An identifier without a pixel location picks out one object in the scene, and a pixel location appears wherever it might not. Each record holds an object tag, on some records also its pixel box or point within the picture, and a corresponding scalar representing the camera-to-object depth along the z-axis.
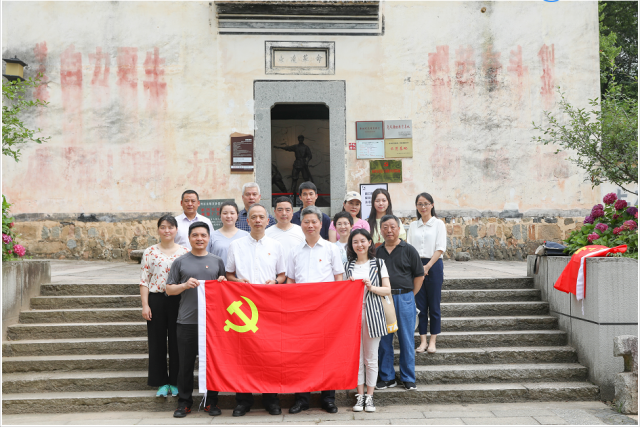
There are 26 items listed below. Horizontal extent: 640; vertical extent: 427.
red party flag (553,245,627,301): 5.50
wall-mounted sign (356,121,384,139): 10.80
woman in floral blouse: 4.95
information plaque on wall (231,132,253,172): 10.70
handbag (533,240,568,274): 6.29
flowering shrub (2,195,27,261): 6.28
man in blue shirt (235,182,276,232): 5.58
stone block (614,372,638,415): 4.75
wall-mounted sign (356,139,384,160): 10.79
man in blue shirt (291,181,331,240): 5.63
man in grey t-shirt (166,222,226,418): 4.80
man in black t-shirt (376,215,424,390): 5.08
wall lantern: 10.23
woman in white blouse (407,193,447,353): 5.62
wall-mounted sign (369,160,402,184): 10.80
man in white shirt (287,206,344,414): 4.87
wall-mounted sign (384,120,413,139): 10.79
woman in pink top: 5.82
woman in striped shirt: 4.82
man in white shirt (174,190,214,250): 5.64
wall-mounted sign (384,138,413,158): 10.78
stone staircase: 5.18
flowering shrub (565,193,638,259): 5.67
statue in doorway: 14.84
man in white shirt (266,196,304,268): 5.16
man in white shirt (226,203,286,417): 4.89
